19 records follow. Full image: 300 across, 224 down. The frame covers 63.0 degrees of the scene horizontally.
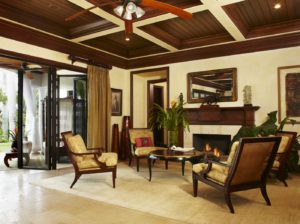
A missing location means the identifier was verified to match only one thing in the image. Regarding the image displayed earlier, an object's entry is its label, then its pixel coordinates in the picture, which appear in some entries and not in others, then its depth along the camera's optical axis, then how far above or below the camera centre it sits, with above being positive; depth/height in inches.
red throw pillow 213.9 -24.0
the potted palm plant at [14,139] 227.9 -21.4
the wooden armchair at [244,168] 108.9 -25.9
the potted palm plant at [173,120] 196.5 -5.0
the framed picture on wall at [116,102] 261.4 +14.1
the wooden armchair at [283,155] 152.8 -26.9
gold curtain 228.2 +7.8
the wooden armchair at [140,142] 200.7 -24.3
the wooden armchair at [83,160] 152.6 -29.0
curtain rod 213.0 +50.0
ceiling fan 109.9 +49.8
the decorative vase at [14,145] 227.1 -26.7
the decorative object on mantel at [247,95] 207.5 +15.1
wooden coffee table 155.0 -27.0
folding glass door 205.8 -1.0
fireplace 224.8 -26.3
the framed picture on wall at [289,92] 192.5 +16.4
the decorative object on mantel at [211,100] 226.7 +12.9
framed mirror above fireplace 220.1 +26.7
